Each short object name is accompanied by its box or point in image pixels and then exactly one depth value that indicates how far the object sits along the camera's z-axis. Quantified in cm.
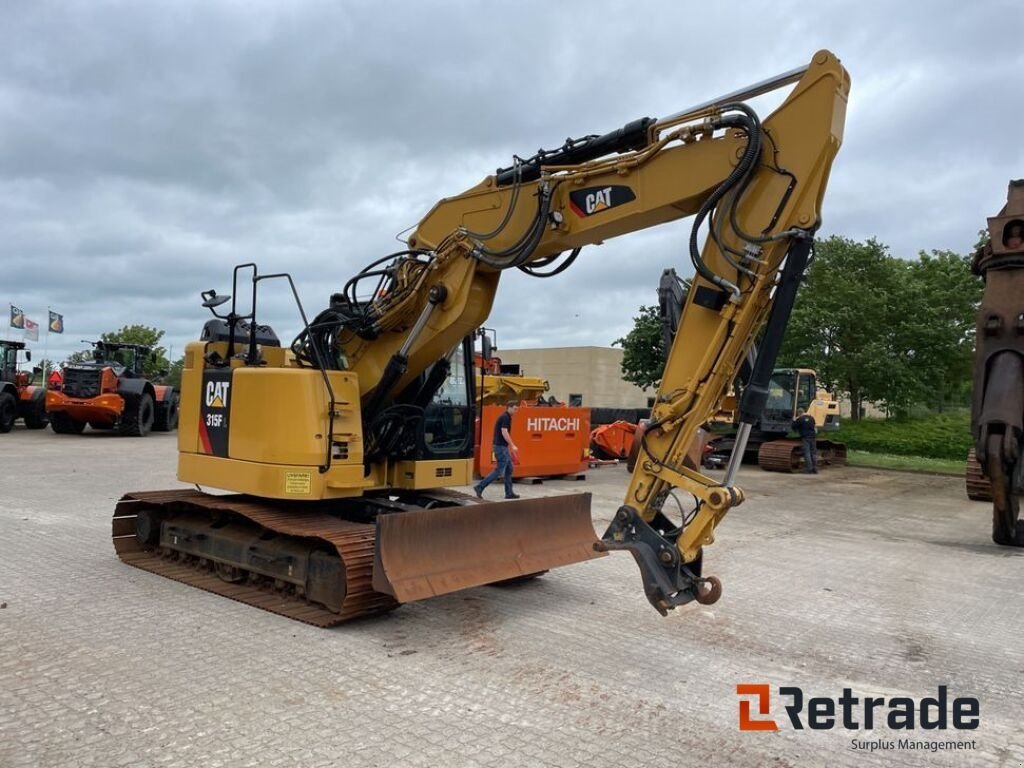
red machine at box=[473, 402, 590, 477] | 1520
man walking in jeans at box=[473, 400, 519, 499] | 1241
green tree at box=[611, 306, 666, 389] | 3073
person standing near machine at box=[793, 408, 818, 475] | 2041
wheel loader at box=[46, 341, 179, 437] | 2342
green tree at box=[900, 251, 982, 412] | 2823
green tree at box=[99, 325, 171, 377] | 5212
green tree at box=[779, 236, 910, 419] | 2834
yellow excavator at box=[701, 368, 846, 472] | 2058
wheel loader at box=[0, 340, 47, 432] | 2494
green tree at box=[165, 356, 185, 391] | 4183
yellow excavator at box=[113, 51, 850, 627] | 507
